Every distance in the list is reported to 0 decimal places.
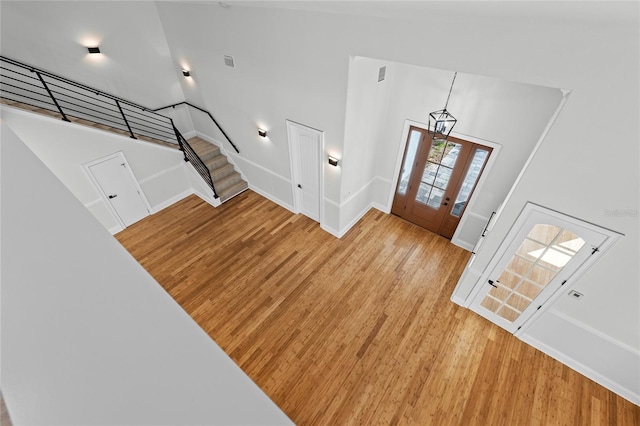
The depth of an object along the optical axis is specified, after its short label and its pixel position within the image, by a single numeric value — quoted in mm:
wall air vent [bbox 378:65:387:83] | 4227
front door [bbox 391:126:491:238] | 4691
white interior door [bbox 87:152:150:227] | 5273
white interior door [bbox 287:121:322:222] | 4809
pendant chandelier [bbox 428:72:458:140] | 3672
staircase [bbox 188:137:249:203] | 6562
